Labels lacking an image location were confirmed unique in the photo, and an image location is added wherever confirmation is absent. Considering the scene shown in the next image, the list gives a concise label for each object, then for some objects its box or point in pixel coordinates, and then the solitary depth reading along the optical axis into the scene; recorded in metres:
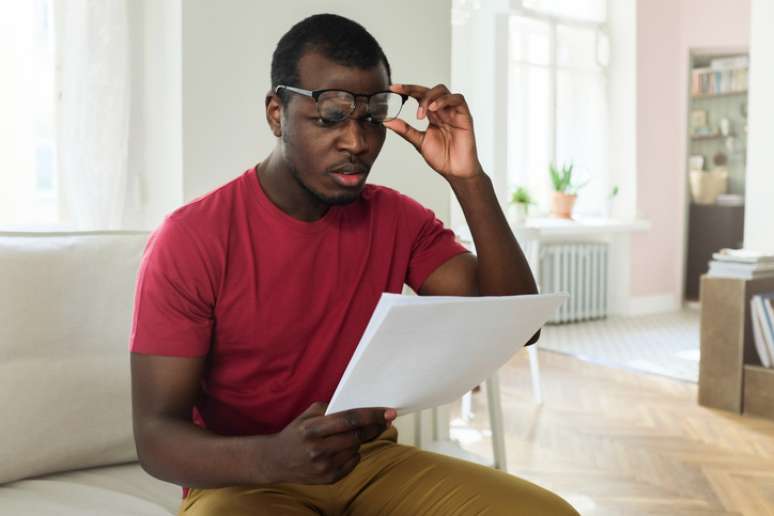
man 1.24
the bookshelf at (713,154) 7.02
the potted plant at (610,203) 6.62
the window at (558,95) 5.99
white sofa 1.44
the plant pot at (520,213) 5.20
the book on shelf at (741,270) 3.67
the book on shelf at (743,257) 3.69
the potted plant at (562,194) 6.03
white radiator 6.00
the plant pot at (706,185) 7.22
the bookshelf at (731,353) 3.63
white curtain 2.16
